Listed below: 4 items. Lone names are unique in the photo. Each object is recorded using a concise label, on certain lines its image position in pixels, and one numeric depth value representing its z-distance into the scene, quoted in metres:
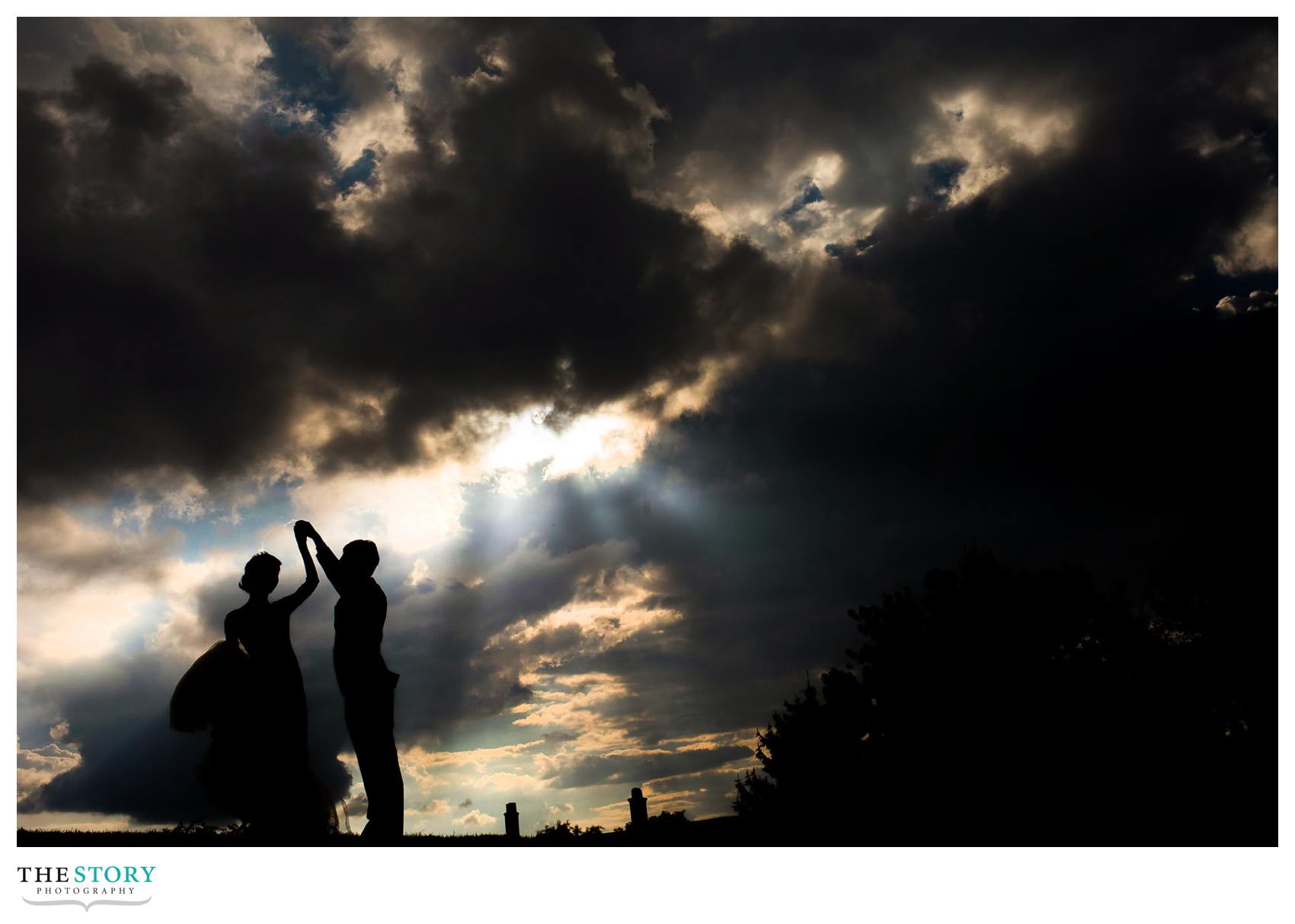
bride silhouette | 8.61
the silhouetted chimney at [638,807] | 15.87
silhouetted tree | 20.14
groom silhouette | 8.67
